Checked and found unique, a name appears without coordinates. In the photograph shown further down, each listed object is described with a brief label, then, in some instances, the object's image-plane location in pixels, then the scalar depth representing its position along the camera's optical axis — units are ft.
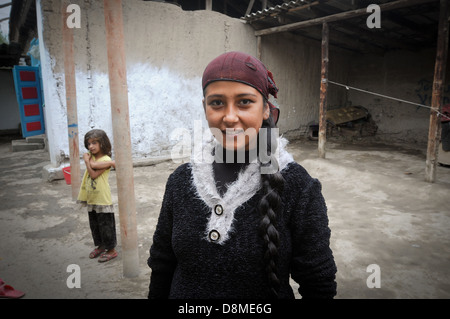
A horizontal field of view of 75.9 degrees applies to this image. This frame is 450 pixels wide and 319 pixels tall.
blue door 21.12
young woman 2.97
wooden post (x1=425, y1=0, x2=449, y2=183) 16.10
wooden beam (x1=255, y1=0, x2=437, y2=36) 17.07
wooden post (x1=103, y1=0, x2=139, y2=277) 7.41
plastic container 16.46
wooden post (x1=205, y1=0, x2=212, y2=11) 26.27
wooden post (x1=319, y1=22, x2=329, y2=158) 21.36
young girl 9.55
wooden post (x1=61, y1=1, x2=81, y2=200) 13.96
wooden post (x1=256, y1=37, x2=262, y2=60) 26.43
